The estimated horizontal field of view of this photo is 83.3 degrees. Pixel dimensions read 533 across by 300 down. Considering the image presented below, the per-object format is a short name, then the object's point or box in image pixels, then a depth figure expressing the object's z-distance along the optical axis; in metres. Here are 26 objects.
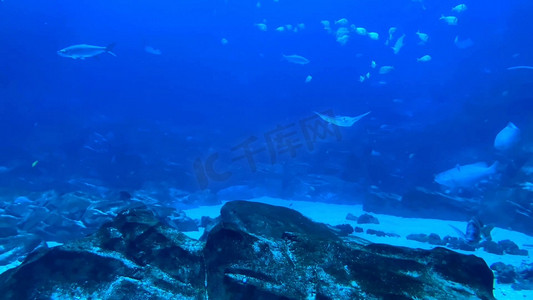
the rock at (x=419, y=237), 9.71
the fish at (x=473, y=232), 6.12
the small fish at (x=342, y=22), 17.07
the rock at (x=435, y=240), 9.31
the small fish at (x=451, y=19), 15.38
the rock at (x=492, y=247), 8.49
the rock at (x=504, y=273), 6.33
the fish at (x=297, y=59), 13.92
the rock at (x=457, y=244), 8.73
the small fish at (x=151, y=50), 18.95
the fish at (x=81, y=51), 9.78
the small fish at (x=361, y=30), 17.10
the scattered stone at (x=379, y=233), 10.16
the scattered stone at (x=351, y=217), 12.85
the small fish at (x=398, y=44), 16.66
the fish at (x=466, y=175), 14.08
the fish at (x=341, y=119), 7.87
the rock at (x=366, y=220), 12.15
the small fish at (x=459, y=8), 15.74
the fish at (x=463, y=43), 22.83
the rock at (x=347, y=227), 9.28
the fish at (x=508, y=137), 13.66
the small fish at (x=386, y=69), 15.66
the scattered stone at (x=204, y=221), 10.32
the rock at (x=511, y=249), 8.59
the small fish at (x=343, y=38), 17.17
